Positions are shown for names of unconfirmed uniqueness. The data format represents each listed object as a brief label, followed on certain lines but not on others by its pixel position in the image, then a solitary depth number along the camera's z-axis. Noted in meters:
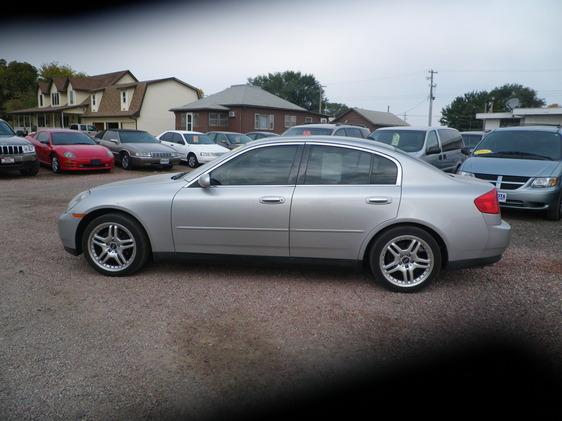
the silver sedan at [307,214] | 4.34
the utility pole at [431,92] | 52.84
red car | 14.13
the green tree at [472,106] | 81.00
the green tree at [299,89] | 80.88
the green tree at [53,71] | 70.62
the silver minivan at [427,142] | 10.84
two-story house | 40.38
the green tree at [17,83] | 64.56
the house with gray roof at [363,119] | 53.53
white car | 17.55
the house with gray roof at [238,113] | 38.25
